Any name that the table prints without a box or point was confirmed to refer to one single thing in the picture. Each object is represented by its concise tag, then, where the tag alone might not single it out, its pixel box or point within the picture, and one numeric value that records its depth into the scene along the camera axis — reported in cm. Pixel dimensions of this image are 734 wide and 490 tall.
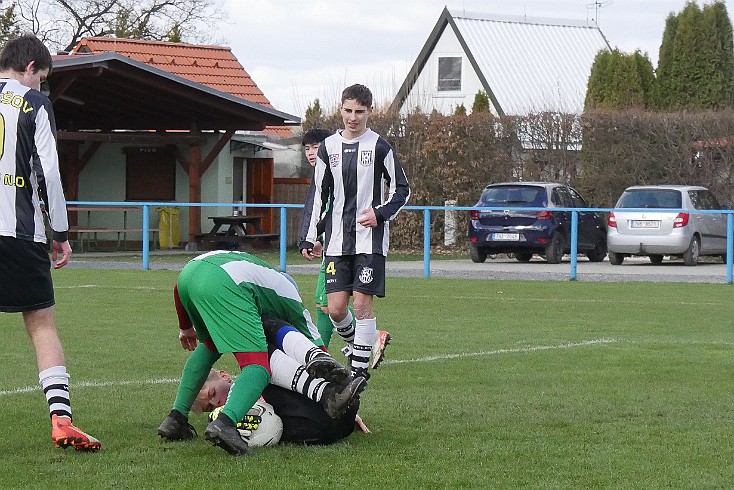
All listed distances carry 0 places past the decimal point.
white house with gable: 5266
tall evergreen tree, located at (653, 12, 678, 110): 4169
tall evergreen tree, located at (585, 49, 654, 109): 4100
